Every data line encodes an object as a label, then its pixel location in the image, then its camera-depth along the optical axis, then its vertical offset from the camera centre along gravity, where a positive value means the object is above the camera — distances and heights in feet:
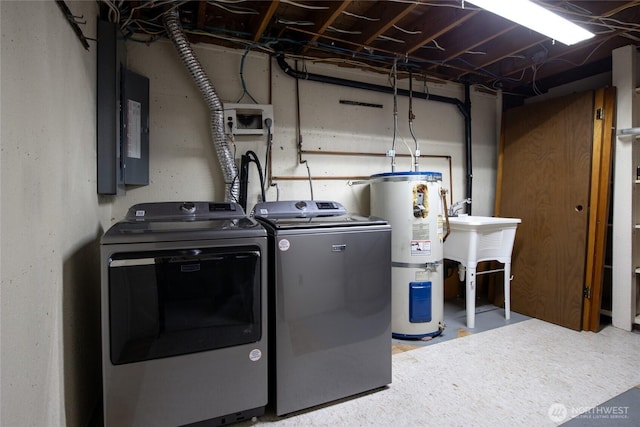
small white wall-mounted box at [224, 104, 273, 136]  7.59 +2.09
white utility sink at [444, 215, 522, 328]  8.61 -1.21
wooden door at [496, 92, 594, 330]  8.66 +0.12
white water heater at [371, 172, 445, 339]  7.81 -1.10
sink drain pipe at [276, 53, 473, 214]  8.38 +3.48
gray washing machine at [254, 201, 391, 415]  5.27 -1.92
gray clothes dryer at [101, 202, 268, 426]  4.36 -1.84
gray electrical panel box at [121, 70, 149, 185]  6.19 +1.51
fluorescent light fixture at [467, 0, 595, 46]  5.86 +3.77
